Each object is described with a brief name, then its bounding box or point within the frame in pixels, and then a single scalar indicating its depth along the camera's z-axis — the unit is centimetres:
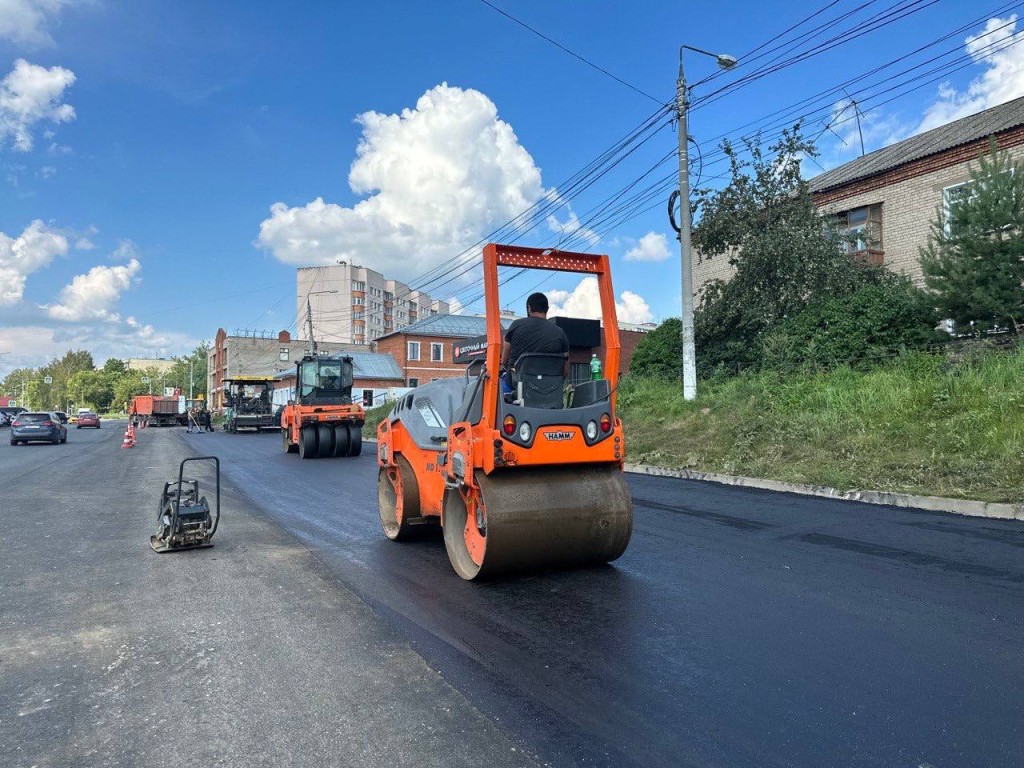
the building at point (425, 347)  5606
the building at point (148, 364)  17538
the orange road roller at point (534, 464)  519
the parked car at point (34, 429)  2714
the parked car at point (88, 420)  5590
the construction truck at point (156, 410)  5206
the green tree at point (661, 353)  2232
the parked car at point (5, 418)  5648
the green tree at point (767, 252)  1734
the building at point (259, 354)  7125
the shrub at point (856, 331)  1521
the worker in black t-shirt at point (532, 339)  542
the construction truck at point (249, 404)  3650
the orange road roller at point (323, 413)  1947
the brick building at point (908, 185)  1958
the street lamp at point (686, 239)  1652
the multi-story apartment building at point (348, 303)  9938
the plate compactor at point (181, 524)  681
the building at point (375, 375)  5200
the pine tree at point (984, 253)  1324
